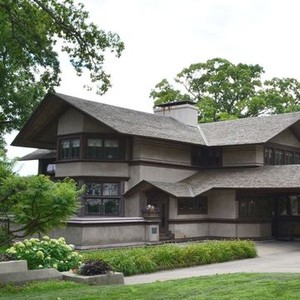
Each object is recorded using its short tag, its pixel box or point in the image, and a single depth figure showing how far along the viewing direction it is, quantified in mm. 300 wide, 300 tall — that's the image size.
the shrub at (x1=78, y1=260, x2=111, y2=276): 12914
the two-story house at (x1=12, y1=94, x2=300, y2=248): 27891
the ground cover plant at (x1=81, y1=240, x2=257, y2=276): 16031
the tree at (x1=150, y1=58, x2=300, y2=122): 52875
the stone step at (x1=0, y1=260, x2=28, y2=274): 12352
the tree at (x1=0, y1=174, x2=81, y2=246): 10859
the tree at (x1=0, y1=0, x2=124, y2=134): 14883
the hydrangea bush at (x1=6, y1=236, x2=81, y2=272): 13883
